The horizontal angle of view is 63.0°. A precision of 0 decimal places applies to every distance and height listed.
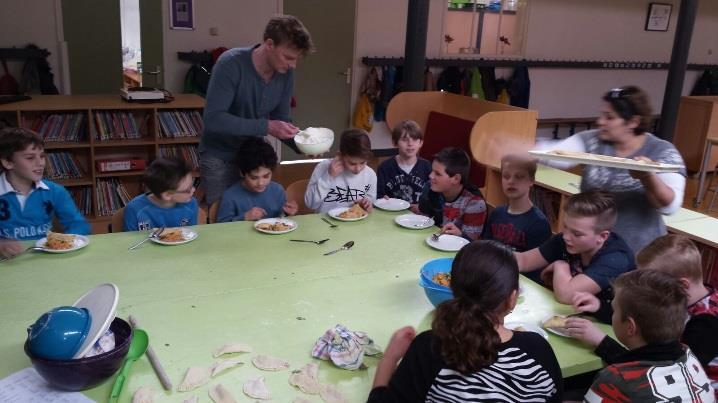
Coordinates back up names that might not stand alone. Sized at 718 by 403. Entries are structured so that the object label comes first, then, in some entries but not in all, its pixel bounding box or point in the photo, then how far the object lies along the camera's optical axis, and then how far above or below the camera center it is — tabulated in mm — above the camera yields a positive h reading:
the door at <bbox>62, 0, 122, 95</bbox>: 5691 -123
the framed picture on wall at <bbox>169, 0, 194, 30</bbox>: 5613 +215
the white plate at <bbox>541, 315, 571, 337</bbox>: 1646 -745
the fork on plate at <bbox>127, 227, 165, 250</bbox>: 2201 -749
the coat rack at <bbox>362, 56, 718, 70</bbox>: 6641 -69
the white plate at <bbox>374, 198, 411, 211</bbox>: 2809 -731
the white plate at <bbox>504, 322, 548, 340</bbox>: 1631 -736
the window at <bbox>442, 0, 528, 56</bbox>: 7164 +341
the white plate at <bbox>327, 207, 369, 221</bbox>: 2609 -737
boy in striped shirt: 2734 -660
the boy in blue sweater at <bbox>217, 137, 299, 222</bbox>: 2721 -708
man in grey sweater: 2641 -255
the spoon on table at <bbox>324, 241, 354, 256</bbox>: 2222 -754
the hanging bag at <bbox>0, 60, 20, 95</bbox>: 4848 -461
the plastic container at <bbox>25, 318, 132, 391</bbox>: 1260 -714
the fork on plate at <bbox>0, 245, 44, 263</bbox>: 2023 -768
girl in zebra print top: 1227 -630
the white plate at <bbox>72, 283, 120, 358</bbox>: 1286 -628
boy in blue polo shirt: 2463 -696
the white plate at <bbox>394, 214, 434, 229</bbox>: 2527 -726
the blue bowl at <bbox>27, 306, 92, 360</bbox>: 1270 -646
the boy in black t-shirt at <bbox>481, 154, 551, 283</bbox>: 2424 -643
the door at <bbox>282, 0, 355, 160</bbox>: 6270 -246
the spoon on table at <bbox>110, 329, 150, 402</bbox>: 1324 -765
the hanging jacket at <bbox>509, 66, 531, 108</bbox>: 7418 -358
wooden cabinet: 7147 -733
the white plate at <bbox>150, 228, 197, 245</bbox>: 2219 -753
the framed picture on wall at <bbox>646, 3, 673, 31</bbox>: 8359 +679
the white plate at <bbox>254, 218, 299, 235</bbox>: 2412 -745
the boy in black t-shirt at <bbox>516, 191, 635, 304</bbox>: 1893 -623
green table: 1465 -771
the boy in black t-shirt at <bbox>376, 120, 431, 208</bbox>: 3244 -655
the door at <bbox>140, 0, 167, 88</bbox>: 5672 -70
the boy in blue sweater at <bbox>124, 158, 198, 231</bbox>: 2508 -691
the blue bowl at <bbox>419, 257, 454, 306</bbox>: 1705 -678
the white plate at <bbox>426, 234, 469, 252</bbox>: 2264 -723
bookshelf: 4500 -808
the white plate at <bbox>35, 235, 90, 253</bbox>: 2088 -756
